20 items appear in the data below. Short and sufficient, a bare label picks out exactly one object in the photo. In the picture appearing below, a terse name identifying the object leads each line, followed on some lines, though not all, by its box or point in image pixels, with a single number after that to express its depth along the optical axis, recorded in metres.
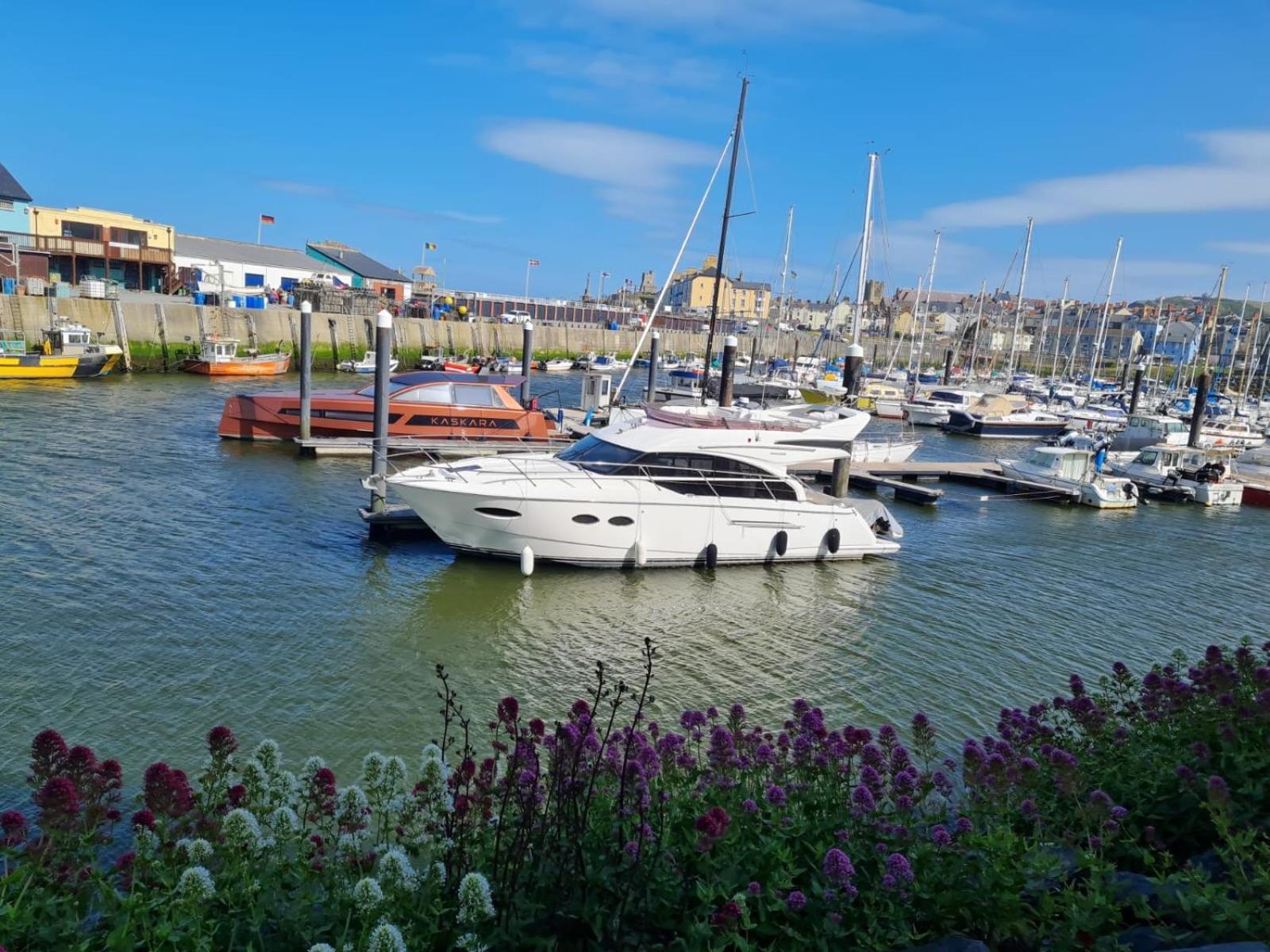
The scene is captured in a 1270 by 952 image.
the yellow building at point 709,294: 171.75
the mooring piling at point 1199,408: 37.28
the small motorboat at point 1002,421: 49.47
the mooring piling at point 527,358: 32.31
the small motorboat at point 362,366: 53.53
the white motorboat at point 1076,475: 28.34
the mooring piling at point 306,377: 26.33
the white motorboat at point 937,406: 52.81
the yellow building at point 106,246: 61.19
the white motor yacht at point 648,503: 15.90
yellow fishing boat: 36.69
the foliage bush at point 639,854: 4.18
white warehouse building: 72.88
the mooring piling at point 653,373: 34.79
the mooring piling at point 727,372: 29.62
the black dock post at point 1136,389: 55.19
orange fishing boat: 46.06
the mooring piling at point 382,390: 19.36
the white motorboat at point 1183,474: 30.69
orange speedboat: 27.06
